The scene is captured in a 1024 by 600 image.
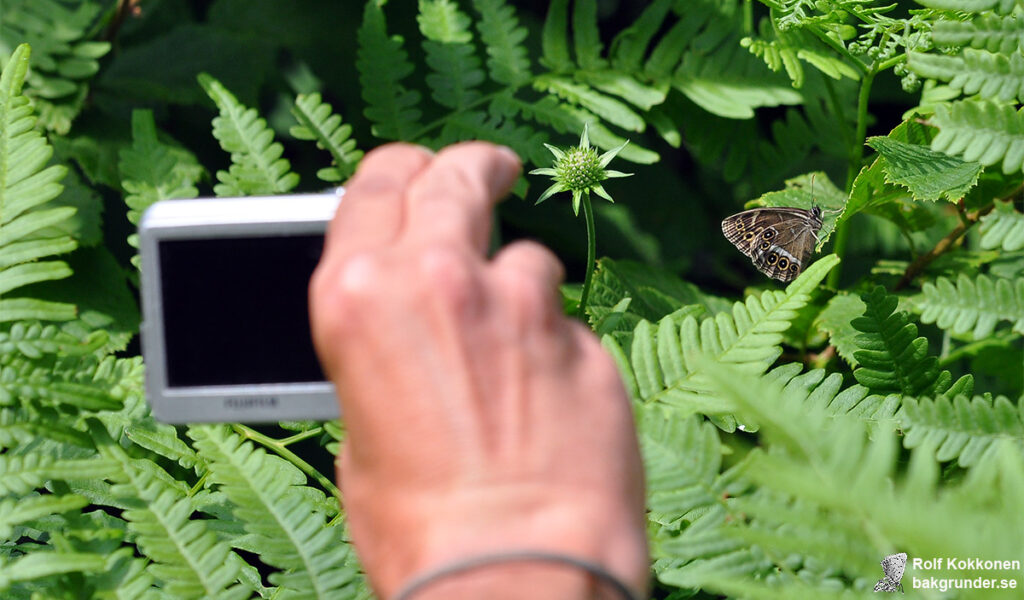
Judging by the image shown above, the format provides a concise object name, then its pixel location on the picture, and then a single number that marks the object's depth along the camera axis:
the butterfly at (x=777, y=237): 1.29
